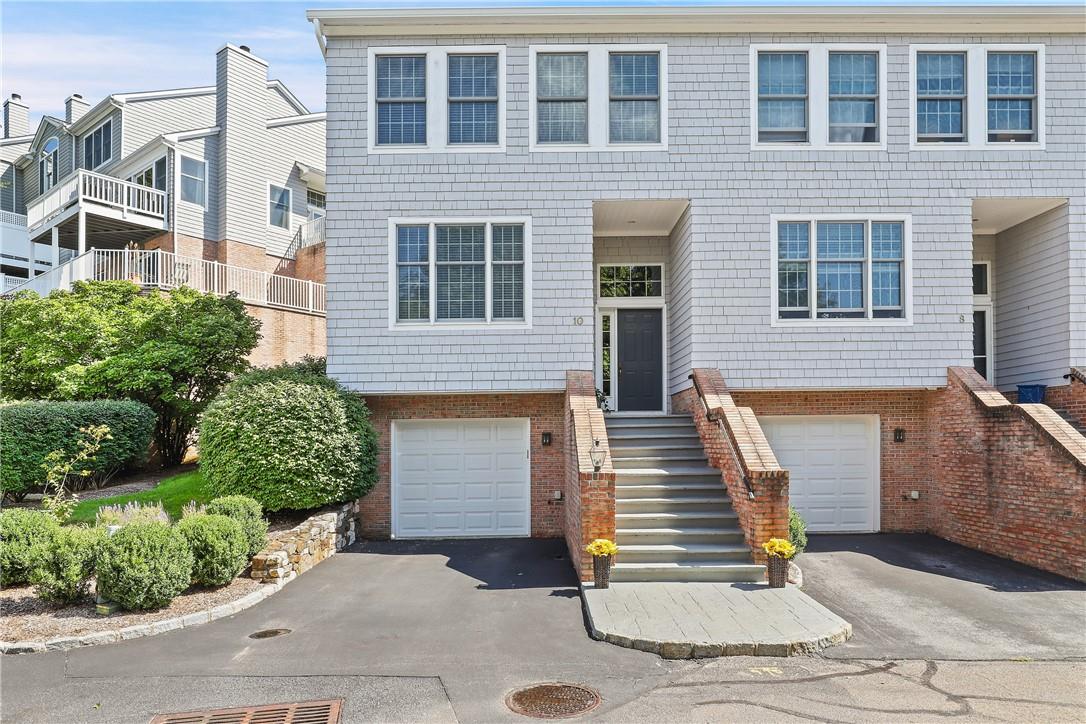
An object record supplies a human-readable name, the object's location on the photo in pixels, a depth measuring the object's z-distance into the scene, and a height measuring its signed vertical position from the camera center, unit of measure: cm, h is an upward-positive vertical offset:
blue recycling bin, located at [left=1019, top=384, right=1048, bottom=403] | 1186 -45
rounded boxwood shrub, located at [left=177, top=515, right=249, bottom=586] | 805 -216
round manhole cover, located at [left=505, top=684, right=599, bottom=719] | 525 -264
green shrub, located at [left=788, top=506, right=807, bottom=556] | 935 -225
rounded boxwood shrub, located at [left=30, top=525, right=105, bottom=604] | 746 -222
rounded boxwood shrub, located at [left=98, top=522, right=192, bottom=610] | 731 -218
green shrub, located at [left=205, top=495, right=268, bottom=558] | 882 -197
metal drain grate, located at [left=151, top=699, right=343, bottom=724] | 514 -265
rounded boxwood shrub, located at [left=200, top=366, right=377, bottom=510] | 1006 -120
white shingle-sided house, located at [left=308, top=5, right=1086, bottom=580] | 1151 +310
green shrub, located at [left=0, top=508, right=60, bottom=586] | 813 -211
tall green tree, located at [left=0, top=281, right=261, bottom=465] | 1423 +27
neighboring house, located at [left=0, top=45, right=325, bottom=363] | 1883 +554
